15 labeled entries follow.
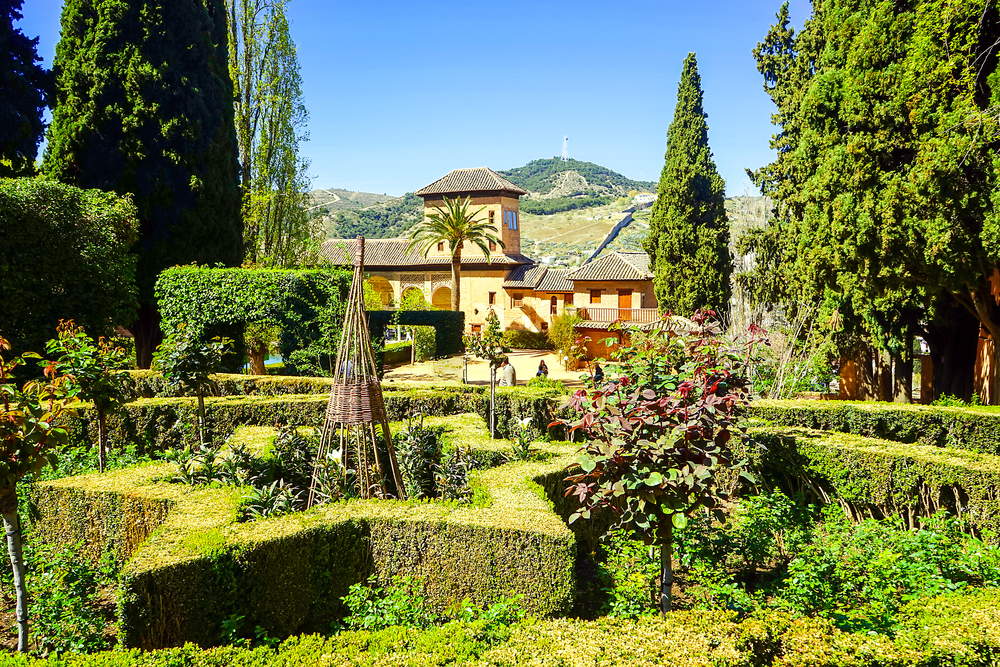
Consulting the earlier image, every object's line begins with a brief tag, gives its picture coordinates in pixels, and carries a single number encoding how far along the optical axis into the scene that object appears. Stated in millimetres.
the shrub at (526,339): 36250
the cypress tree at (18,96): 15781
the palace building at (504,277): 32688
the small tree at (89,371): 7887
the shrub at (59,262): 12828
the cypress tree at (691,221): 22828
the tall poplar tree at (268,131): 21281
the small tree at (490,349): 10734
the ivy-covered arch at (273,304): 15133
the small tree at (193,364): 9141
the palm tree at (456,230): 32250
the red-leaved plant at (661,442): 4168
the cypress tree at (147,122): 16484
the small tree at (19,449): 4285
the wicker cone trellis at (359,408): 6621
